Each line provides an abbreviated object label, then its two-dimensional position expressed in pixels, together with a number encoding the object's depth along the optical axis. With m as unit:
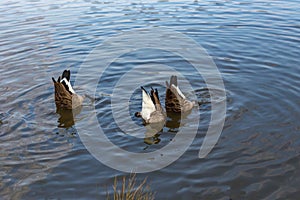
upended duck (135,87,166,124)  8.34
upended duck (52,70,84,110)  9.09
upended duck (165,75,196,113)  8.65
